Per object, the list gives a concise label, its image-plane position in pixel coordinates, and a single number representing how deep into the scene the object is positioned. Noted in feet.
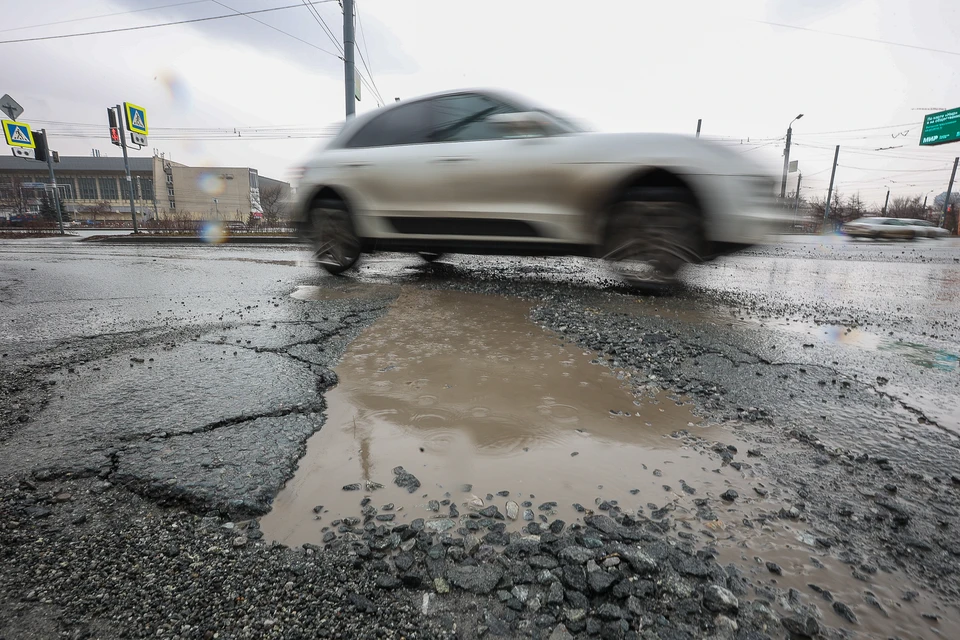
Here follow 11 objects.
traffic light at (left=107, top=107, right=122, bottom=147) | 49.03
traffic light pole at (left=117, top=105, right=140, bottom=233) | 49.43
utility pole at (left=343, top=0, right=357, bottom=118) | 31.19
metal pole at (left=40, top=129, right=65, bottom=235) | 56.85
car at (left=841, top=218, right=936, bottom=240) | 68.39
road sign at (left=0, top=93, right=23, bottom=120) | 55.36
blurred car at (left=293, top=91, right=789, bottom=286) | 10.96
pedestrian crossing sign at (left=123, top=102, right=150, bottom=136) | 49.37
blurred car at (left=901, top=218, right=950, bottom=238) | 72.09
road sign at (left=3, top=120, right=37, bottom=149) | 56.00
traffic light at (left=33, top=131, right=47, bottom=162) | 56.39
